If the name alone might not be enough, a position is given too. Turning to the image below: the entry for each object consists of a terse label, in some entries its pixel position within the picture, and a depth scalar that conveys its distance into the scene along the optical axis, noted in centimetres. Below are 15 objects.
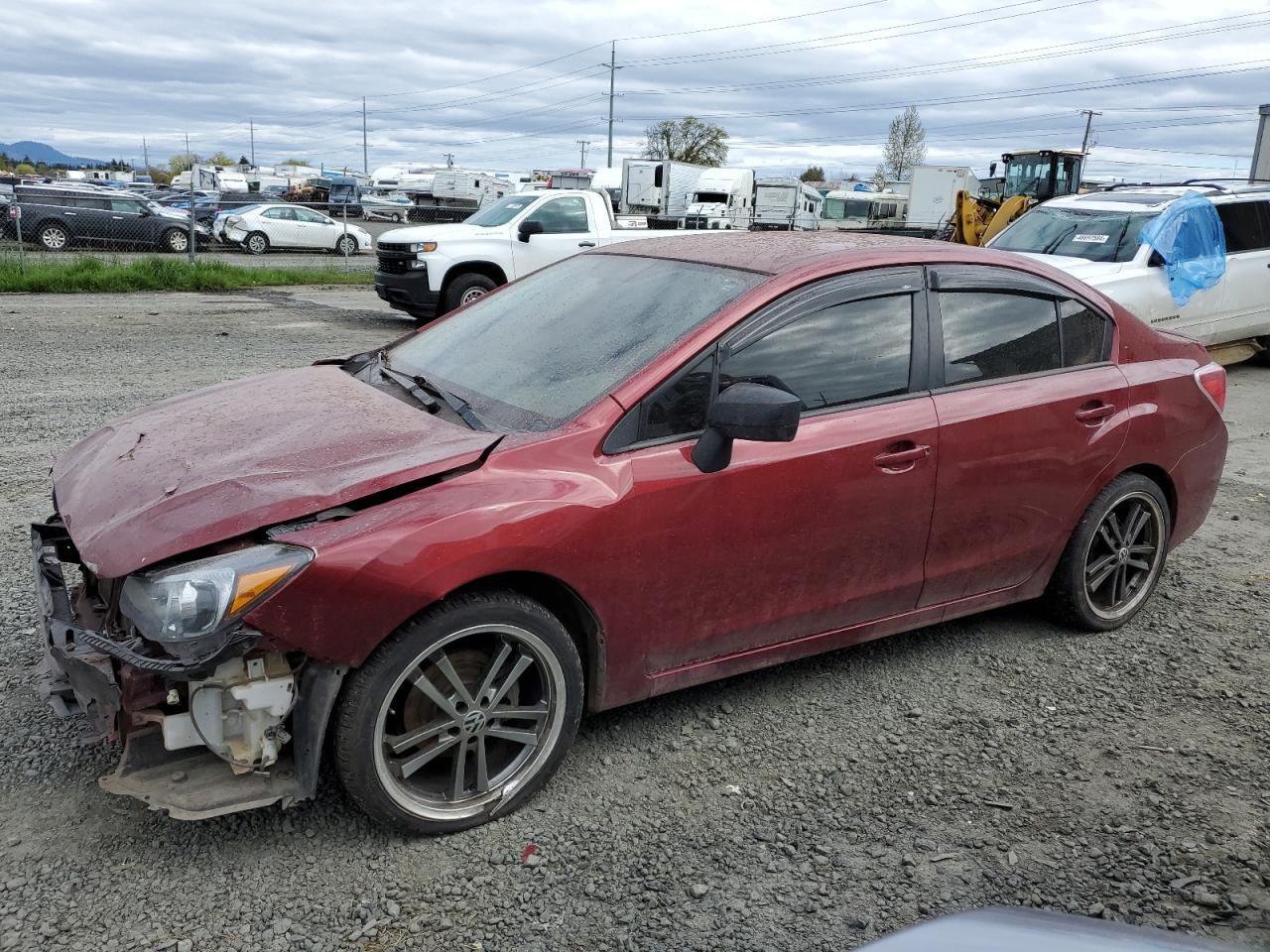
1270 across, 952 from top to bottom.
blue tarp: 1020
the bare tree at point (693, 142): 8281
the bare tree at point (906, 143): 9525
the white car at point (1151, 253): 1000
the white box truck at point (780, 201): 4297
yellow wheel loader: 3078
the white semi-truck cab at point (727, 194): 3722
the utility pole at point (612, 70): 7112
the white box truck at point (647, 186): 3500
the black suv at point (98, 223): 2248
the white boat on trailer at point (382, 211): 4528
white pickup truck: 1359
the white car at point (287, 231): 2717
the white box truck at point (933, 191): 4659
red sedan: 272
